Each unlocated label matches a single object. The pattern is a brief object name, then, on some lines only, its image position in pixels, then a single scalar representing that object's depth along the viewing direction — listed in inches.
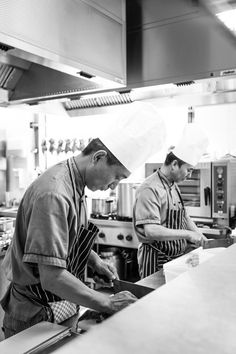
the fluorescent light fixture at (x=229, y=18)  93.0
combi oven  138.3
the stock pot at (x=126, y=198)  153.9
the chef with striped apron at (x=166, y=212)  96.7
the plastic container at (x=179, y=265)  66.5
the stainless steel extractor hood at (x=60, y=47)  75.4
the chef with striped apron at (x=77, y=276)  57.5
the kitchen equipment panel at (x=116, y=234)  151.5
